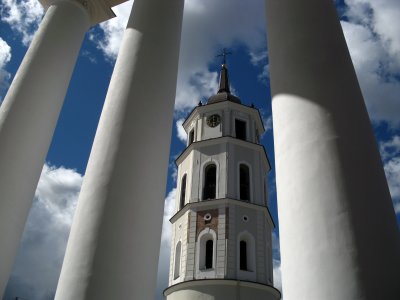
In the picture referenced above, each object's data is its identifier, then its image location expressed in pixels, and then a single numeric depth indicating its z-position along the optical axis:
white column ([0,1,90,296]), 6.82
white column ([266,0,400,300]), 3.46
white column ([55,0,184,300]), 4.71
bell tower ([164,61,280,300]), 32.09
